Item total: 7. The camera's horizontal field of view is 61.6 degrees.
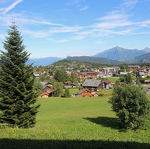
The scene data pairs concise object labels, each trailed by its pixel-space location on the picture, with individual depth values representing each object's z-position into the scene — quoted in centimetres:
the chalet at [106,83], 7972
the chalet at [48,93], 5688
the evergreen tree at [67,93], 5274
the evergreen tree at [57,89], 5672
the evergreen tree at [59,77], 9969
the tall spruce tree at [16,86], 1191
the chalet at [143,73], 12104
